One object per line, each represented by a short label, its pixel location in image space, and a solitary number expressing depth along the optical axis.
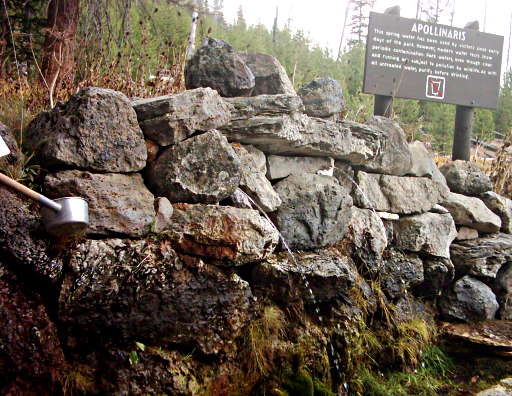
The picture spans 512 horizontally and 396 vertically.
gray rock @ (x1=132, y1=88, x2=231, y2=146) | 3.28
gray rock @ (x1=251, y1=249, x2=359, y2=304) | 3.42
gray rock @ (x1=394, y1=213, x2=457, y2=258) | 4.62
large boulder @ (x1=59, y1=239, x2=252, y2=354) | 2.71
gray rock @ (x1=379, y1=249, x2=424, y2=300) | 4.28
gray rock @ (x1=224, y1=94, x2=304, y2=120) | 3.82
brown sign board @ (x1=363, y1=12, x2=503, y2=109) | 5.89
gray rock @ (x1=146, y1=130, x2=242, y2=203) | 3.26
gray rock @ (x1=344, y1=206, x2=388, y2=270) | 4.15
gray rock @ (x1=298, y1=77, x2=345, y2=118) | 4.55
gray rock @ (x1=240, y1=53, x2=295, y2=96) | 4.44
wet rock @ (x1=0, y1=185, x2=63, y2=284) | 2.63
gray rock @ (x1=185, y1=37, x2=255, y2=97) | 4.12
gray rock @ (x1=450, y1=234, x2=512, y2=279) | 4.89
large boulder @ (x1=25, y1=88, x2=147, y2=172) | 2.95
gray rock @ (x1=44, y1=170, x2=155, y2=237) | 2.85
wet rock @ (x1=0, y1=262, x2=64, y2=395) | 2.50
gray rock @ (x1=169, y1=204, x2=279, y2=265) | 3.10
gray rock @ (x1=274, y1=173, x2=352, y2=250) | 3.76
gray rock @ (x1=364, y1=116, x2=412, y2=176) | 4.83
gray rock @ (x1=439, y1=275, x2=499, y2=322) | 4.64
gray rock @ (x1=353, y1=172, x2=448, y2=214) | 4.57
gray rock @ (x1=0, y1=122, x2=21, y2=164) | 2.90
